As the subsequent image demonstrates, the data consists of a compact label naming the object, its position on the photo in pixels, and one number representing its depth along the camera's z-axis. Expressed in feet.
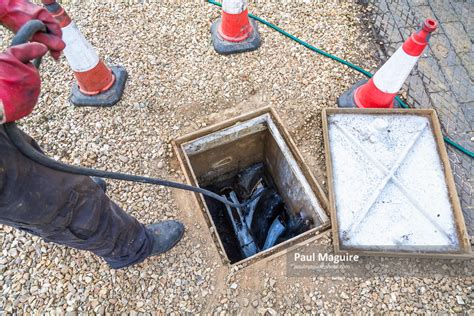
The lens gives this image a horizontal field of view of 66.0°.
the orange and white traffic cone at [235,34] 10.25
